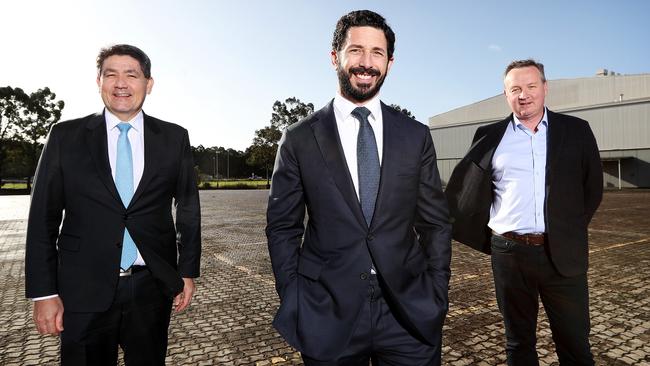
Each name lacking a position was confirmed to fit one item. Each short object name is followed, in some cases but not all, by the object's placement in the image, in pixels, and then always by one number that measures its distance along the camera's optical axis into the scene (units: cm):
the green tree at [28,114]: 4534
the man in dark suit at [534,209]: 274
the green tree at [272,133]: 5916
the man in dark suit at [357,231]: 190
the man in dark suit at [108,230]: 217
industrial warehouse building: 3538
